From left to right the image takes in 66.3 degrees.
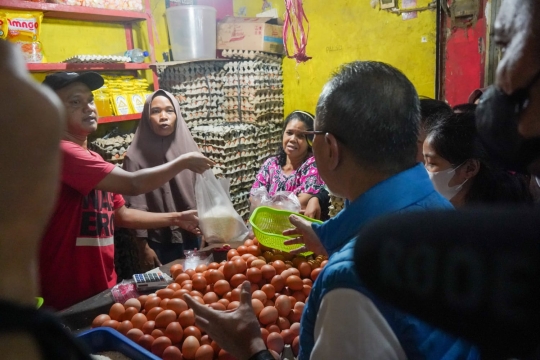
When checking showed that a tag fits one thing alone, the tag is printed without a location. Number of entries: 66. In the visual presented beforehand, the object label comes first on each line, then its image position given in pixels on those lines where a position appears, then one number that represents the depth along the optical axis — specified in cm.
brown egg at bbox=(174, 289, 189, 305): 158
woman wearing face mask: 173
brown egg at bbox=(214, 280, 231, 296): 165
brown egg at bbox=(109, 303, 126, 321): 153
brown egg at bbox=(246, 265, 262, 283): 167
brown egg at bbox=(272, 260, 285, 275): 173
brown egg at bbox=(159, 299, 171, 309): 153
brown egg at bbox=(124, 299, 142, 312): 157
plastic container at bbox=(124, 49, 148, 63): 357
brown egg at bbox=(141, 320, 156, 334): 143
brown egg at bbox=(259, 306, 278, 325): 145
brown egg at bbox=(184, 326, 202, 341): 139
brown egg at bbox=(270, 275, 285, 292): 164
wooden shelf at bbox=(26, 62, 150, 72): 283
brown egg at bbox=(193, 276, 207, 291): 170
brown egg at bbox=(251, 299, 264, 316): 149
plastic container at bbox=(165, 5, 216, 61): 401
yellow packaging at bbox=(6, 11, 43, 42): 263
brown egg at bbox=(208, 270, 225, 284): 171
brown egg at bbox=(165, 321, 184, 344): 138
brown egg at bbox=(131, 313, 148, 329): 146
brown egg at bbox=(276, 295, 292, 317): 151
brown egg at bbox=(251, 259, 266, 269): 174
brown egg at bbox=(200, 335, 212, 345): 137
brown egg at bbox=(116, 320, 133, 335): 142
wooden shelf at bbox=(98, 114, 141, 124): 316
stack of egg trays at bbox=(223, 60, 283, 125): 409
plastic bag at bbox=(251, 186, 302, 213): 270
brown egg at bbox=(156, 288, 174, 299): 162
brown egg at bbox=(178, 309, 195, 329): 144
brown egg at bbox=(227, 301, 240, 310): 150
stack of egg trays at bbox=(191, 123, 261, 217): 372
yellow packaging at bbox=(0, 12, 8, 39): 255
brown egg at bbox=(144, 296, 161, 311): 156
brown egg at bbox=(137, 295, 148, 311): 162
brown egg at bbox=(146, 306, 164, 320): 150
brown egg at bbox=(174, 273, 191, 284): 178
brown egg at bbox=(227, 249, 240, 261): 190
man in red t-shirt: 203
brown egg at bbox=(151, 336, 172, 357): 134
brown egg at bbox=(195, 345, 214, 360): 130
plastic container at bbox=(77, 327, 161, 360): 124
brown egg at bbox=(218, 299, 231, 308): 156
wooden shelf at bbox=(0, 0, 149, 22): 269
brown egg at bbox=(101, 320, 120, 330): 145
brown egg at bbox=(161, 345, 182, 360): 131
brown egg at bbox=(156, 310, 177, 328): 144
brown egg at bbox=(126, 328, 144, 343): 138
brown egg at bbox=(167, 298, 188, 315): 150
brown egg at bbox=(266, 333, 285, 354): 136
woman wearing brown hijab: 293
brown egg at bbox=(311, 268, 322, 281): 170
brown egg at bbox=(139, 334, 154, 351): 137
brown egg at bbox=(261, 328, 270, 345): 139
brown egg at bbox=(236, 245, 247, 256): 193
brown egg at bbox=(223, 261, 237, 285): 172
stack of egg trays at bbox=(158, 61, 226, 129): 386
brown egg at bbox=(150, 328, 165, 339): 140
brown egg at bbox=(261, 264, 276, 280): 168
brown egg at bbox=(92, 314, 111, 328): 149
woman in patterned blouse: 329
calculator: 178
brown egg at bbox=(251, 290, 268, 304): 155
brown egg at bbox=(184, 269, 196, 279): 183
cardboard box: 424
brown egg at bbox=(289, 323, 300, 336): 144
